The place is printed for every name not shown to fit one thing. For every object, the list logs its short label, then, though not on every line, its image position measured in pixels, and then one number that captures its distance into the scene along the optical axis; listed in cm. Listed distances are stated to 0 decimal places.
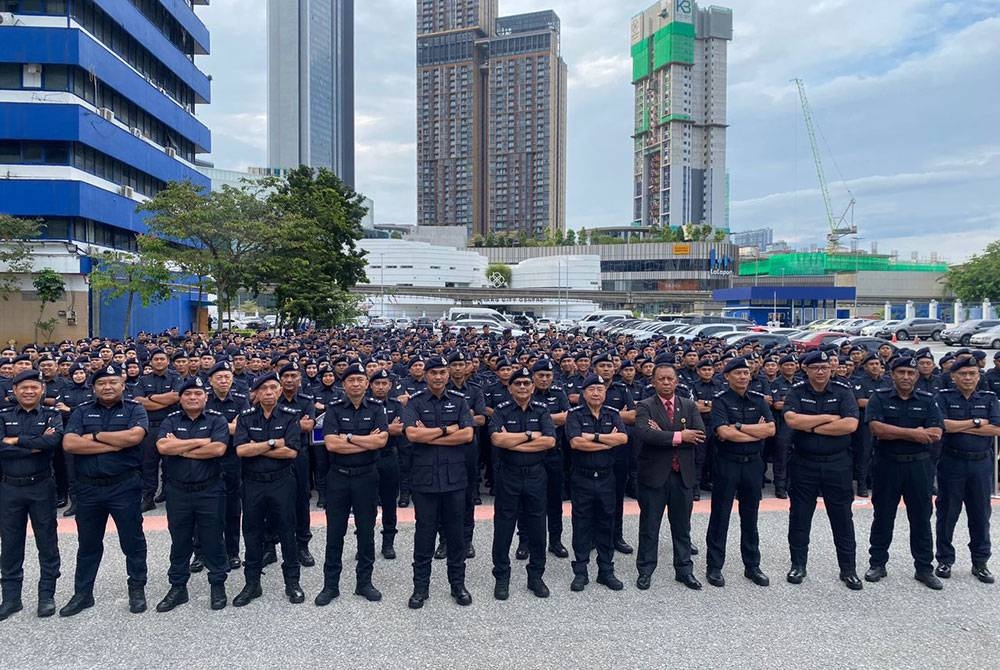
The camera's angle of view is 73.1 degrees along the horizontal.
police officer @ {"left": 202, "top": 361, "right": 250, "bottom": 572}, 613
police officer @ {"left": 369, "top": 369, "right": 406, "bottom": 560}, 628
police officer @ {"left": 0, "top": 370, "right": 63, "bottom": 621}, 520
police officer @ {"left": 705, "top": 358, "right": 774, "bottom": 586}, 584
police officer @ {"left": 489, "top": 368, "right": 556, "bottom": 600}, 558
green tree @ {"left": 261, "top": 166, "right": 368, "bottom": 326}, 2775
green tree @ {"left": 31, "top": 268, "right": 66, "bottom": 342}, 2473
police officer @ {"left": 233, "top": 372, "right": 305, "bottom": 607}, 542
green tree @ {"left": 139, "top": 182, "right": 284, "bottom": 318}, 2461
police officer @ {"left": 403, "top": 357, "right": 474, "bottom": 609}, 544
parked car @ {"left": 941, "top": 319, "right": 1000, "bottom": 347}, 3409
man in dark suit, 576
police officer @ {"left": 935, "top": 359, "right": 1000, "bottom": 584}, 579
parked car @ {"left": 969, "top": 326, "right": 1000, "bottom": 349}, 3175
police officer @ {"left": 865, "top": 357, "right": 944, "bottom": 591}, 577
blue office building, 2844
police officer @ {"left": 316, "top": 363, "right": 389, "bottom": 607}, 547
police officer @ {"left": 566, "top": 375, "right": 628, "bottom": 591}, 570
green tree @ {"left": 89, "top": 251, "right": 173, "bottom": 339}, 2516
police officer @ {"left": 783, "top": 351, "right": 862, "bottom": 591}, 573
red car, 2426
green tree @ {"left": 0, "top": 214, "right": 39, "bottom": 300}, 2520
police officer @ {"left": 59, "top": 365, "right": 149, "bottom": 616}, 523
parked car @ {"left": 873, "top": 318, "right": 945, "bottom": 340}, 3791
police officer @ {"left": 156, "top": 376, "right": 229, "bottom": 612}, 533
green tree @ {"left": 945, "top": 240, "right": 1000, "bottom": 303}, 4558
